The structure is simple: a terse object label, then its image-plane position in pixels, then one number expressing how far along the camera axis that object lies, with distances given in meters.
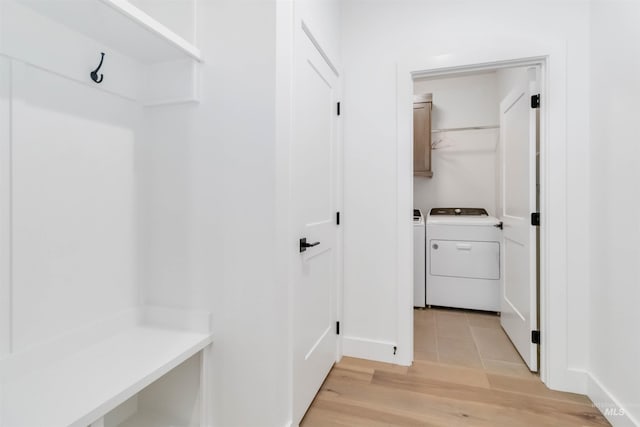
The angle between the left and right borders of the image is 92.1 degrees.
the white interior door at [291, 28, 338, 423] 1.45
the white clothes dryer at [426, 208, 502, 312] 2.94
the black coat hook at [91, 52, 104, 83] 1.15
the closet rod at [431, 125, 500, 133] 3.44
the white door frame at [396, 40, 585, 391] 1.77
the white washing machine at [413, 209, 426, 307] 3.17
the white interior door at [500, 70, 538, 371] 1.95
